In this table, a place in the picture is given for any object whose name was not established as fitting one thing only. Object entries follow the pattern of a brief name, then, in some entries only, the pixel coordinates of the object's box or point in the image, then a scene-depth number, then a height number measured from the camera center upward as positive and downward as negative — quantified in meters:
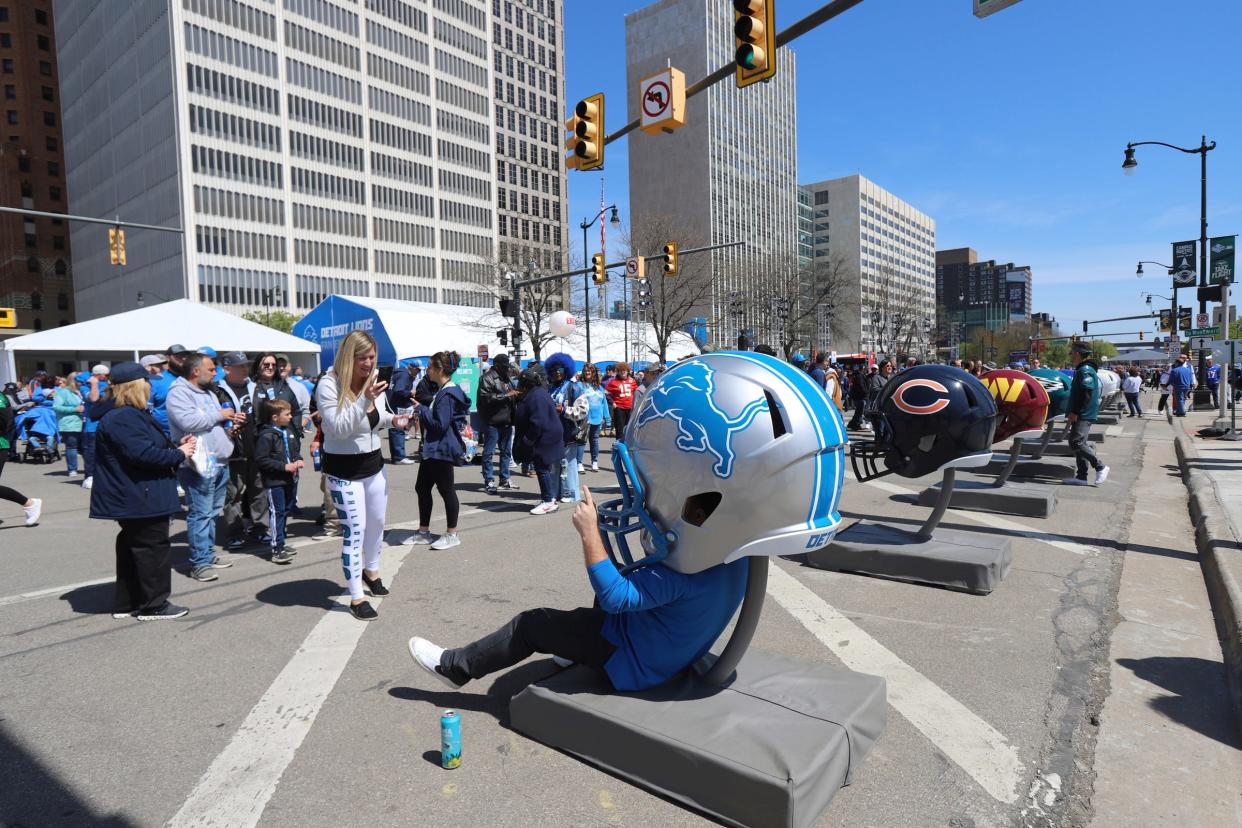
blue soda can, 3.12 -1.52
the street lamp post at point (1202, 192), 23.86 +5.95
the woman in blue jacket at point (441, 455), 6.98 -0.67
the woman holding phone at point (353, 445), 4.95 -0.40
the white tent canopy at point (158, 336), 21.61 +1.68
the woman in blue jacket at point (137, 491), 4.95 -0.69
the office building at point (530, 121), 95.94 +35.73
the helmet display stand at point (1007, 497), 8.30 -1.45
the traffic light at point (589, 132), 10.59 +3.61
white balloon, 21.53 +1.69
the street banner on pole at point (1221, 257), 22.50 +3.49
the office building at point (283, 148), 66.44 +24.42
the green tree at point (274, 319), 62.75 +5.90
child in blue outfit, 6.87 -0.72
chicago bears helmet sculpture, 5.67 -0.37
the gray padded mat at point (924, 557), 5.62 -1.46
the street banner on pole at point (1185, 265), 26.41 +3.76
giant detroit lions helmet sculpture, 2.74 -0.33
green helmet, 10.50 -0.31
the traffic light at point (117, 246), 20.46 +4.11
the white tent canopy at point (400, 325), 26.83 +2.37
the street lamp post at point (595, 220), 33.81 +7.79
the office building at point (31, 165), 89.69 +28.17
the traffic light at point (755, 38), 7.93 +3.71
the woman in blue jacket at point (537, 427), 8.69 -0.54
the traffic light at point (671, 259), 21.22 +3.57
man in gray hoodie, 5.98 -0.47
